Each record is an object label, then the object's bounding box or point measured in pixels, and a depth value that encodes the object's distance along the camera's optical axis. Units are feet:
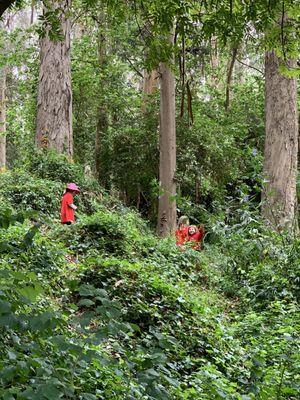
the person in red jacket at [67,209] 41.63
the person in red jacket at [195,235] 45.61
